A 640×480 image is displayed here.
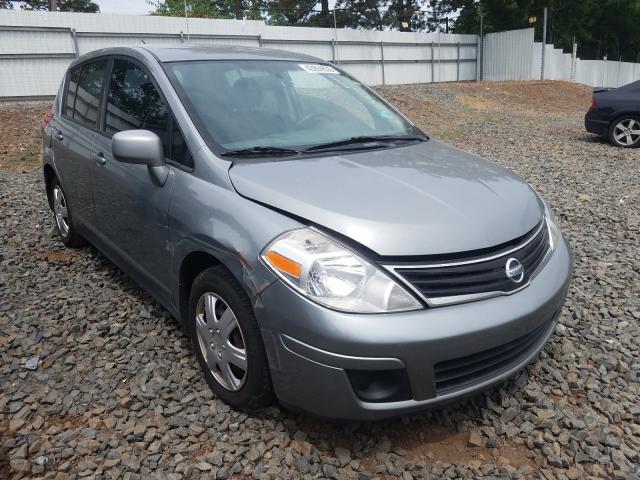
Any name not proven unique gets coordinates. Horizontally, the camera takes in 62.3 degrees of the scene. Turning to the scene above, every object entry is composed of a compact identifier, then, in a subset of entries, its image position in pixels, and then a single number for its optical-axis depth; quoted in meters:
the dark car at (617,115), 10.07
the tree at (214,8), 26.53
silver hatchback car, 2.02
